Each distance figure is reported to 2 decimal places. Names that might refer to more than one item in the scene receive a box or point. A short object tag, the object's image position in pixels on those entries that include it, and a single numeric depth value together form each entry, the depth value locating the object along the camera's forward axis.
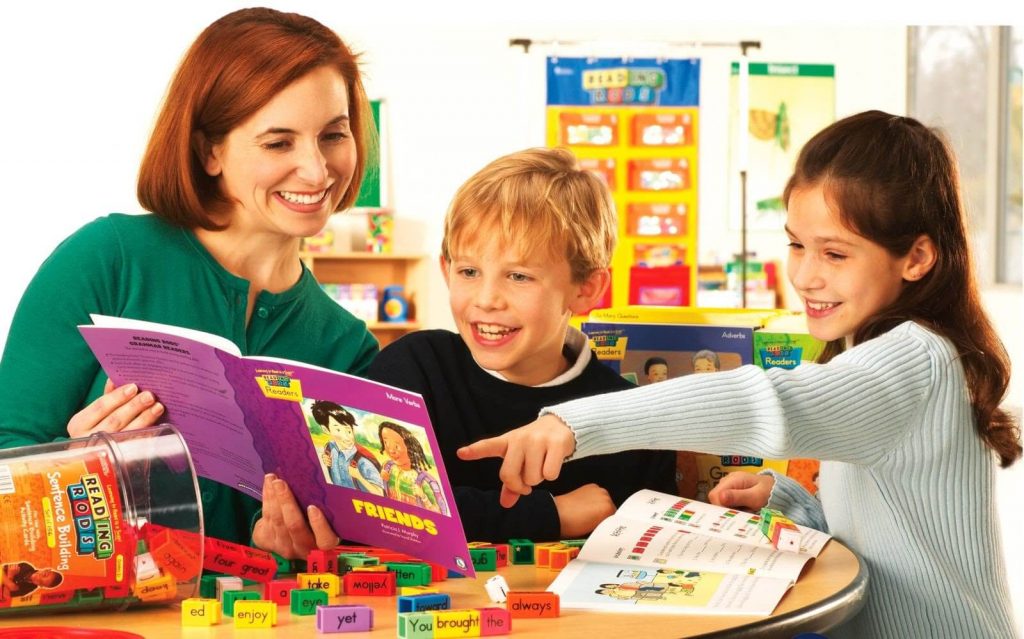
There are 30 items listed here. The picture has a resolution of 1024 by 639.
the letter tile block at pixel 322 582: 1.61
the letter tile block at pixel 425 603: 1.53
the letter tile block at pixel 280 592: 1.59
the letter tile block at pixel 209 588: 1.63
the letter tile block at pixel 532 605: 1.55
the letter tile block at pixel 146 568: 1.57
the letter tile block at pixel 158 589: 1.57
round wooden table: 1.52
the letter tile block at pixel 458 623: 1.50
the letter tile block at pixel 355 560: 1.67
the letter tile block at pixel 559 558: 1.70
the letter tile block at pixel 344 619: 1.52
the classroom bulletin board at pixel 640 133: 6.58
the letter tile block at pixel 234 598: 1.56
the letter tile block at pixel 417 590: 1.59
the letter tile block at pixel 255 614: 1.53
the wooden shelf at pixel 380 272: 6.97
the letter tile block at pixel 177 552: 1.58
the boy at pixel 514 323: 1.91
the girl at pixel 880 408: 1.62
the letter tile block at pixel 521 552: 1.73
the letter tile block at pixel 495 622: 1.52
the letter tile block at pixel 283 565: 1.71
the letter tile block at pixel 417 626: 1.50
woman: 1.87
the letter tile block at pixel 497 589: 1.59
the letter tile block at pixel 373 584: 1.62
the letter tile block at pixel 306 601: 1.57
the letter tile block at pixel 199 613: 1.54
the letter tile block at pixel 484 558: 1.71
